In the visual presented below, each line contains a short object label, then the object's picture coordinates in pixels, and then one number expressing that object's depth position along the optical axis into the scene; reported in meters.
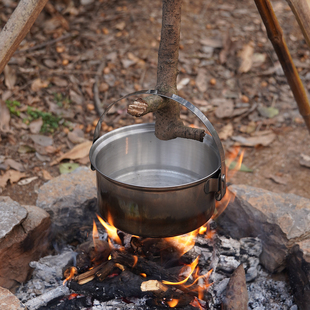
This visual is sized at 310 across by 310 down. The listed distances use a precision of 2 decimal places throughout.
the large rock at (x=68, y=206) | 2.24
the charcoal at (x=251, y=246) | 2.10
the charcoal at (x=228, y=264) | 2.01
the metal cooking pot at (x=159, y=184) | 1.55
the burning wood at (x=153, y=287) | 1.74
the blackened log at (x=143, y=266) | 1.84
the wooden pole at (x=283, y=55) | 2.04
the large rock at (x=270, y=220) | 2.00
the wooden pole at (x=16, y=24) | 1.54
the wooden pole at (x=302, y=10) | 1.88
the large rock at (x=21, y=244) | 1.89
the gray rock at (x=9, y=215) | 1.85
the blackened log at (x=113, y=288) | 1.78
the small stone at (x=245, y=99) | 4.06
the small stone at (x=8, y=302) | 1.44
